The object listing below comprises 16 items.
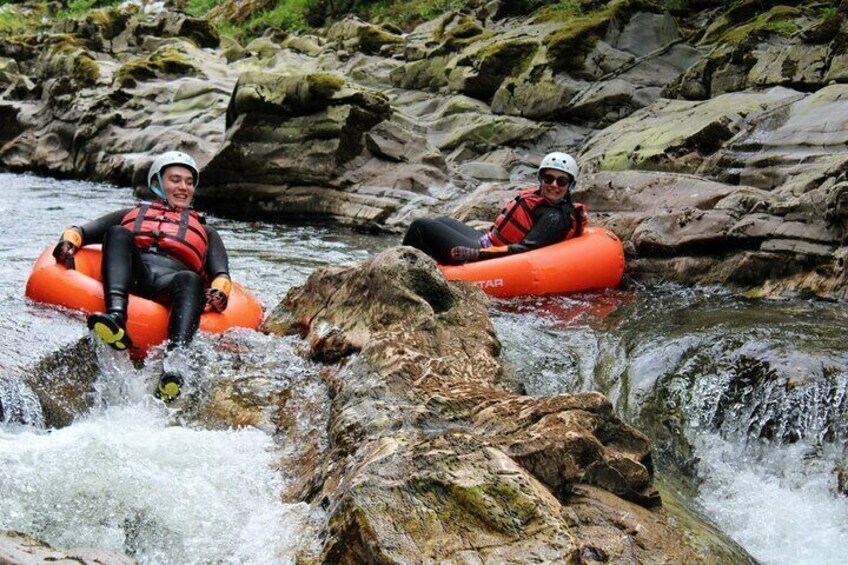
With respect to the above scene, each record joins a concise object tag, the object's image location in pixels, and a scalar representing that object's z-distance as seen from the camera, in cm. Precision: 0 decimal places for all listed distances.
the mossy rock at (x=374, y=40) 2275
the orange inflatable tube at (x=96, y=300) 546
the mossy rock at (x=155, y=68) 2105
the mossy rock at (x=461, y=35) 1859
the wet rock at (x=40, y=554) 255
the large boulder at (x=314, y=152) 1306
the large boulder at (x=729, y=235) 710
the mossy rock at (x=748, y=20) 1270
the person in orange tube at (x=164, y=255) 538
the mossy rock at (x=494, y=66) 1619
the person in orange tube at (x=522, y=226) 798
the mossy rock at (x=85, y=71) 2200
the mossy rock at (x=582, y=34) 1517
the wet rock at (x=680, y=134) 994
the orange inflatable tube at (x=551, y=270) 771
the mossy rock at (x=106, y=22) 2877
